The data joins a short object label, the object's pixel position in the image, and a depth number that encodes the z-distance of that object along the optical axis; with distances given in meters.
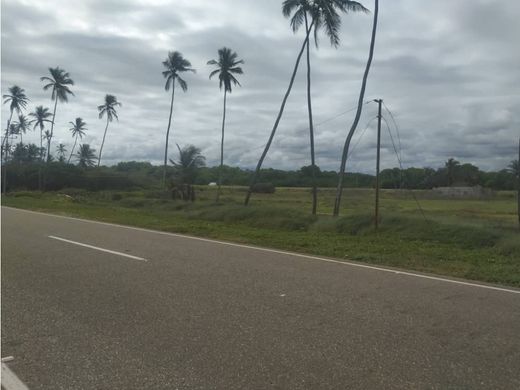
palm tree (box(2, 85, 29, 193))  65.00
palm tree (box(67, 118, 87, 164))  79.62
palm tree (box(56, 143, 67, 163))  102.86
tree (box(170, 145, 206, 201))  40.81
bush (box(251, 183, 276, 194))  73.88
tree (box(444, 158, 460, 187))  99.69
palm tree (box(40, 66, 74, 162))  57.28
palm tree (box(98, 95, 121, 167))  67.38
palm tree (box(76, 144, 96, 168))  92.50
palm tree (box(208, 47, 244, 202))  38.69
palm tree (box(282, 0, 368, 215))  25.31
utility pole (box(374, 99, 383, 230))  14.59
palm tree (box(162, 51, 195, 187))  46.88
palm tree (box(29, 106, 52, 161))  72.75
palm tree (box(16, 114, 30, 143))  83.38
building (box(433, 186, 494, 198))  65.44
